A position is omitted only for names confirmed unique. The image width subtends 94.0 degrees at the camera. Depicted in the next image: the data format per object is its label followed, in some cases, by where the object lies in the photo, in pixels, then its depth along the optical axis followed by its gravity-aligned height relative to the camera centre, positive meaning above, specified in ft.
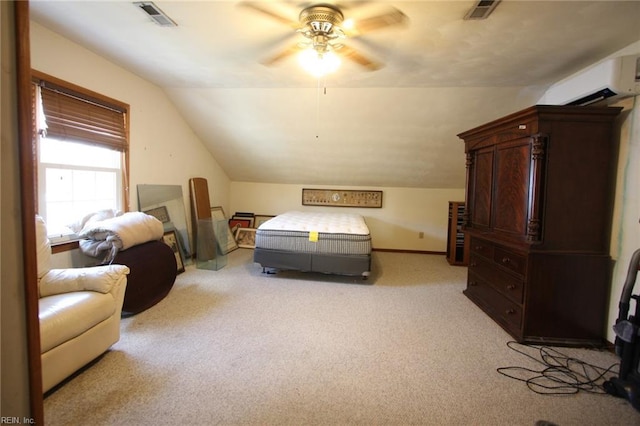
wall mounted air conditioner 7.04 +3.06
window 8.13 +1.21
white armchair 5.36 -2.40
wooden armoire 7.38 -0.52
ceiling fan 6.36 +3.99
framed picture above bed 18.03 -0.05
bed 11.73 -2.09
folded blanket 8.48 -1.31
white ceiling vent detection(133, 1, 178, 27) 6.44 +4.07
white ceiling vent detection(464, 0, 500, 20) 5.94 +3.94
